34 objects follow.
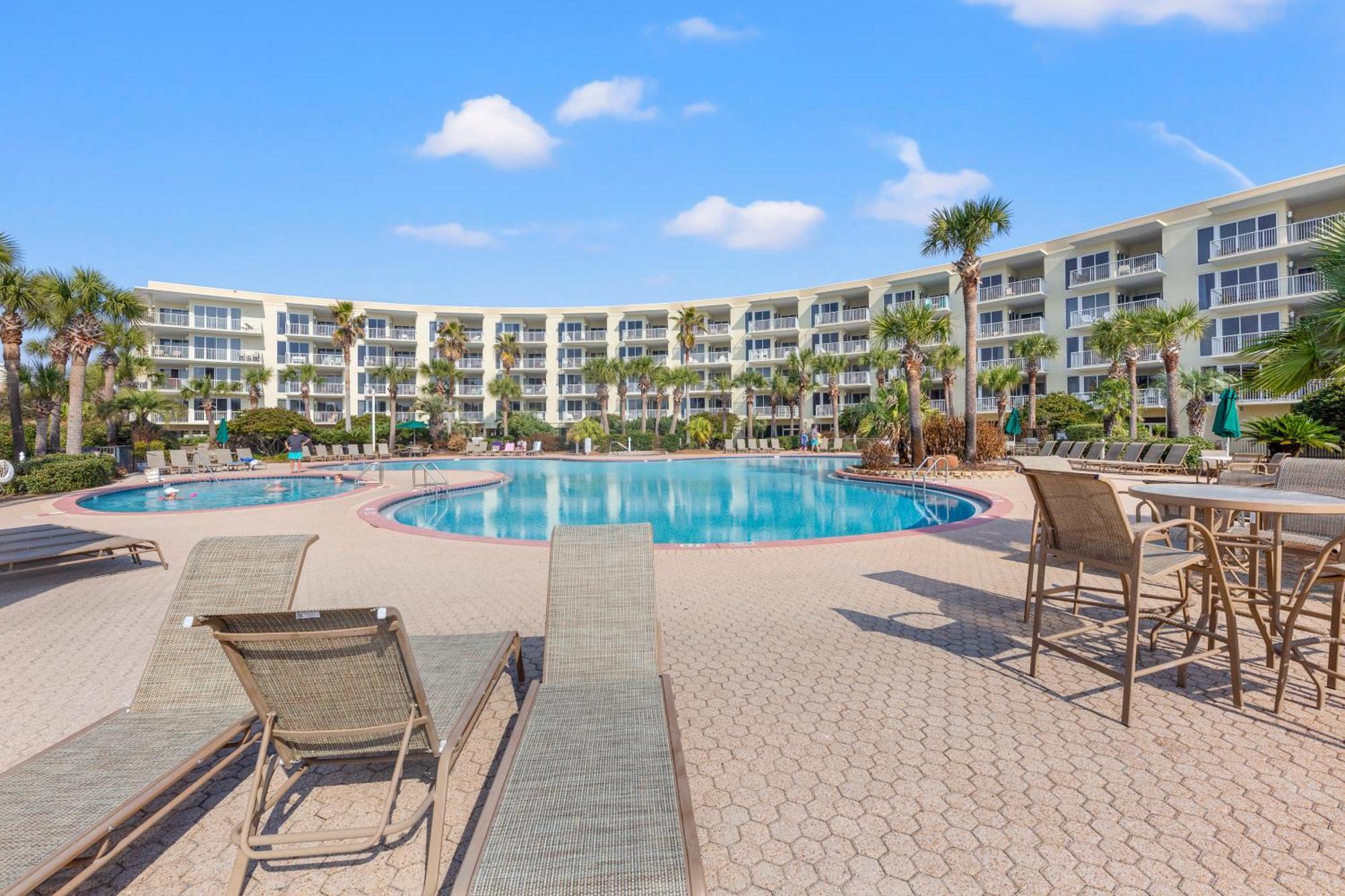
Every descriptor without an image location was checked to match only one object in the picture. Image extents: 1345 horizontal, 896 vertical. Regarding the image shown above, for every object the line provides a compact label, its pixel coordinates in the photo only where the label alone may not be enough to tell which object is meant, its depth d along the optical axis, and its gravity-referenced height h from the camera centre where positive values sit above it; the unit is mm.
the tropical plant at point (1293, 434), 16281 +116
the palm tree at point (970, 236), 23578 +7636
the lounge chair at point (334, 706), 2479 -1105
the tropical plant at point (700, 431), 46500 +602
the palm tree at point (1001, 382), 38875 +3442
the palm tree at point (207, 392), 44219 +3328
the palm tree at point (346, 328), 43000 +7476
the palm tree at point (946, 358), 32094 +4105
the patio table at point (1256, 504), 3746 -391
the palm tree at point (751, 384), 49906 +4332
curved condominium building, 30469 +8479
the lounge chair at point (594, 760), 2105 -1399
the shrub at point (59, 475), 18828 -1060
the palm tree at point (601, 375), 51062 +5071
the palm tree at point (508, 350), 52875 +7483
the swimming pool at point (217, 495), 17750 -1749
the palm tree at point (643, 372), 49625 +5260
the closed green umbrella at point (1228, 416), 13555 +476
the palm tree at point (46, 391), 28641 +2370
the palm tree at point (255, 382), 46844 +4230
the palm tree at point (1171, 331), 27562 +4713
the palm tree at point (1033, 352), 36656 +5019
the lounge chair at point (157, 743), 2305 -1398
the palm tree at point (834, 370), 46719 +5030
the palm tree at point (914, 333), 23516 +4116
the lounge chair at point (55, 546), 7410 -1285
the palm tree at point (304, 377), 48875 +4797
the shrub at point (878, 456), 23594 -638
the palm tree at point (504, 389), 51875 +4036
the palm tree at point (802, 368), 48875 +5438
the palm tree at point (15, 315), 20797 +4142
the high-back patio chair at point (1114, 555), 3658 -757
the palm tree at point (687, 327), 51156 +9079
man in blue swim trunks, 27750 -487
